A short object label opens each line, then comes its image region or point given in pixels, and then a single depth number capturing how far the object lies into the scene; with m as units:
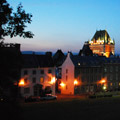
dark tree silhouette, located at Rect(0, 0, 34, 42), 18.19
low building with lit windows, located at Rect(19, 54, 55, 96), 56.78
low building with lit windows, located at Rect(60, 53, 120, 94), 67.50
